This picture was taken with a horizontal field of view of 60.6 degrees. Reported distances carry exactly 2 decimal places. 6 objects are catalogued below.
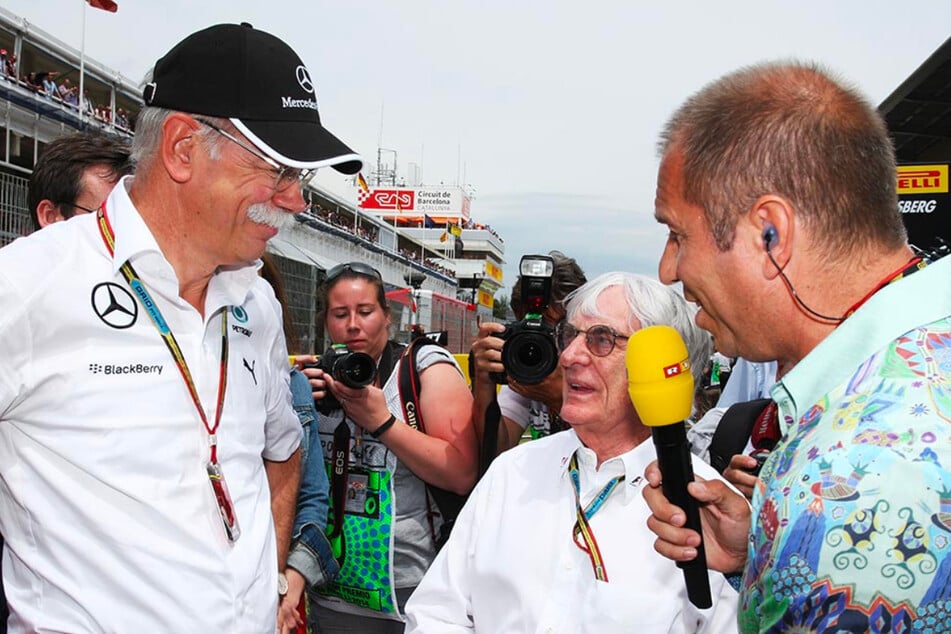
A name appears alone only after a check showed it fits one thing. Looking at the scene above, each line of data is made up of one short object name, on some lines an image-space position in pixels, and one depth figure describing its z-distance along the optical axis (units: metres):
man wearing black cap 1.90
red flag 17.19
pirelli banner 5.70
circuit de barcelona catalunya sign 98.56
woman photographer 3.42
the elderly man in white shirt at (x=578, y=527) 2.38
